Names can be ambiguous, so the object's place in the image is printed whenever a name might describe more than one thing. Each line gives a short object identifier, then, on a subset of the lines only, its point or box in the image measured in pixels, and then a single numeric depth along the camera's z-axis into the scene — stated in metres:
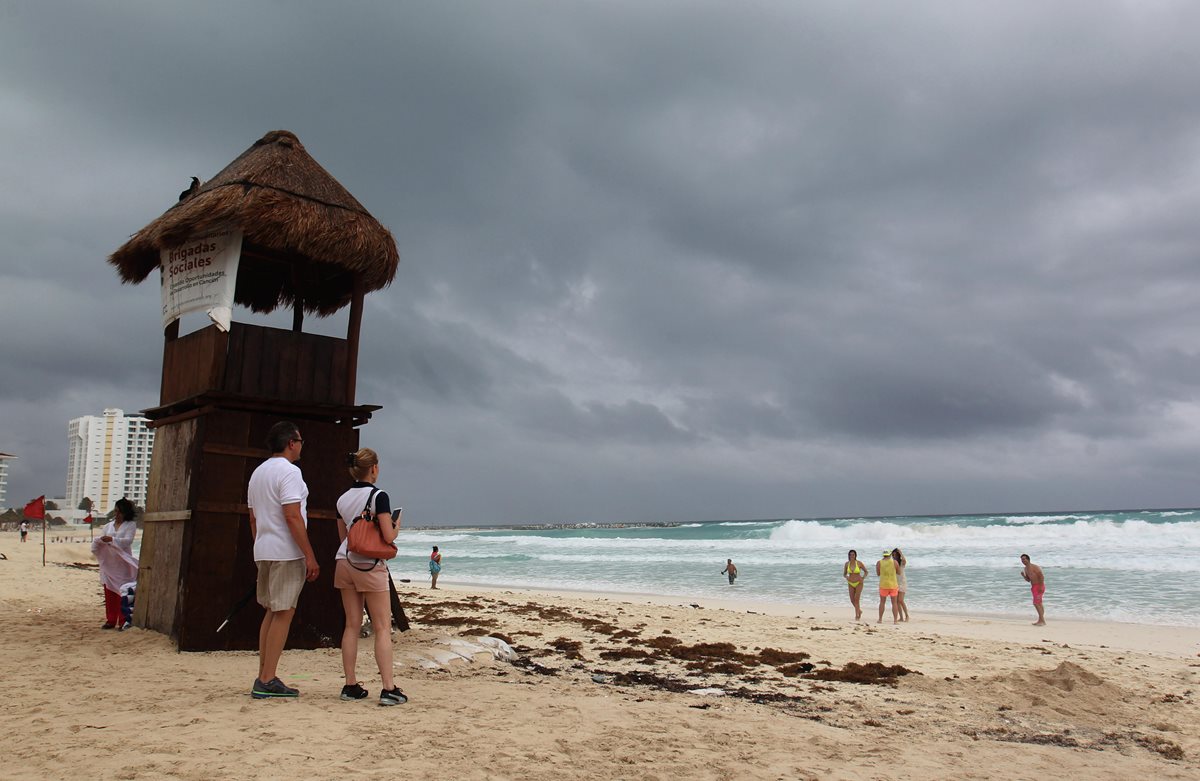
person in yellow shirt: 14.84
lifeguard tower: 7.23
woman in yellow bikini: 15.45
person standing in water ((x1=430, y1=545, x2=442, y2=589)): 21.55
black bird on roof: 8.70
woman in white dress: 8.38
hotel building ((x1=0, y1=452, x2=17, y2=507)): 165.64
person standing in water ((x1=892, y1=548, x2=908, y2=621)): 15.25
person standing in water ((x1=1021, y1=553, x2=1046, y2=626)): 14.91
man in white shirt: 4.88
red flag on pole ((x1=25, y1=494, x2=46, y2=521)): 17.66
